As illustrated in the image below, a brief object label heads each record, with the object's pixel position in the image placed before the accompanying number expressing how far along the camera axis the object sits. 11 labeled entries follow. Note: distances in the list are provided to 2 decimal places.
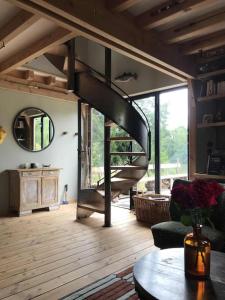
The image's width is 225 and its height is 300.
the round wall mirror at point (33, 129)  5.58
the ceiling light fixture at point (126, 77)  5.44
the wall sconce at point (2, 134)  5.07
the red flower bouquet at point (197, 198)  1.47
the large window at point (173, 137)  4.92
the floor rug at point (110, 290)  2.21
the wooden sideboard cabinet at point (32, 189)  5.12
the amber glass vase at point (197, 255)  1.51
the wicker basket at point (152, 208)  4.36
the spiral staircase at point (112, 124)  3.86
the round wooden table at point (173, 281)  1.35
